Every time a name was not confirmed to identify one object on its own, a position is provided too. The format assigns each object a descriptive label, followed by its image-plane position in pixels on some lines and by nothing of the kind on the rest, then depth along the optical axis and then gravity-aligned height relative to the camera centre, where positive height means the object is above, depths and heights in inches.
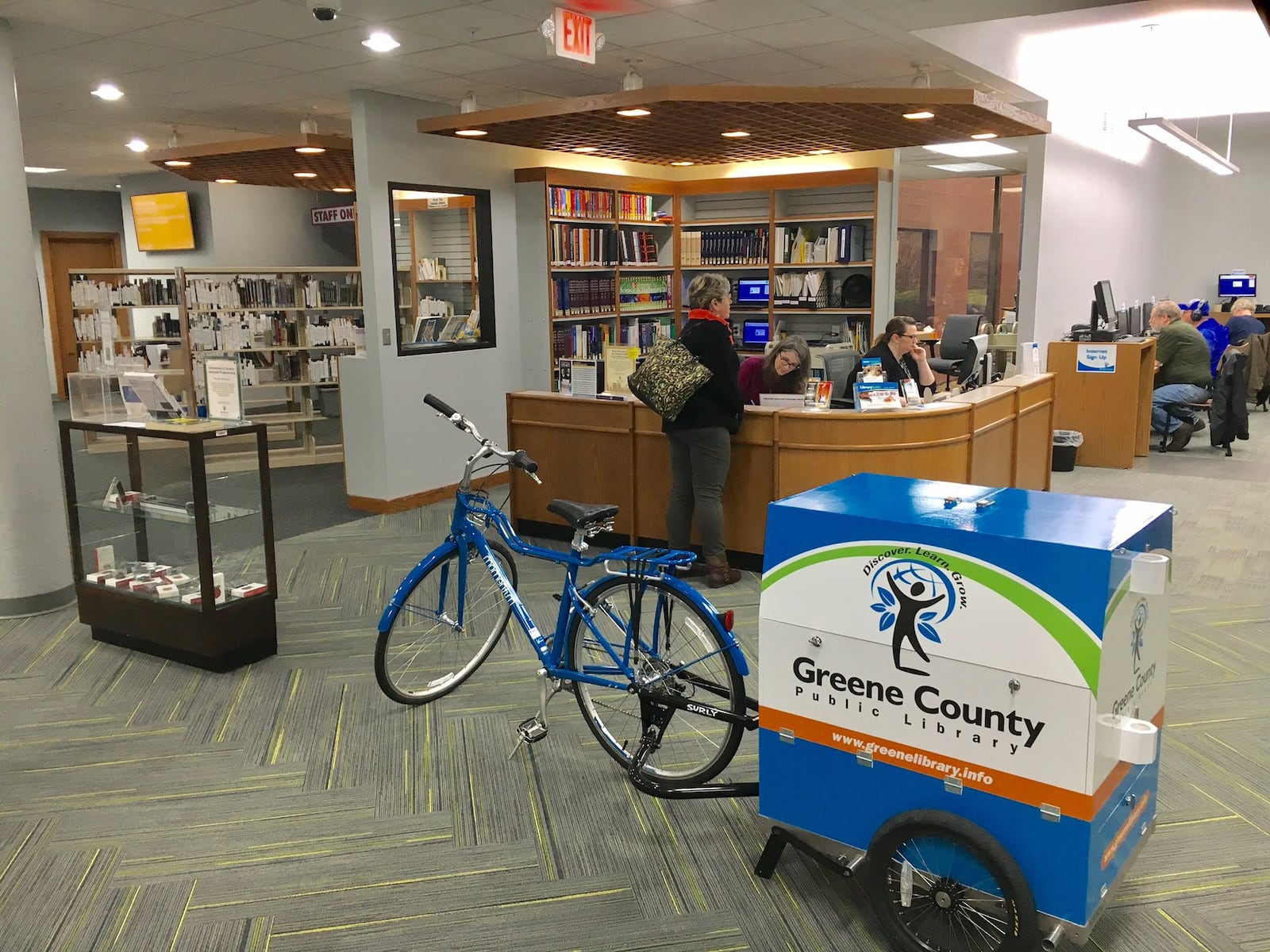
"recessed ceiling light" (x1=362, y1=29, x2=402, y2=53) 215.4 +54.9
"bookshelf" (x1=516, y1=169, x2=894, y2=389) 328.8 +15.1
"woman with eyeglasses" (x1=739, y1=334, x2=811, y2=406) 222.5 -16.9
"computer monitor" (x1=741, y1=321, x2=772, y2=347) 375.2 -15.8
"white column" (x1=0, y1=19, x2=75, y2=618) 194.2 -26.0
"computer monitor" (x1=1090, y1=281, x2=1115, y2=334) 347.9 -7.1
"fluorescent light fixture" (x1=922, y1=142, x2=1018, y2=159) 425.1 +60.6
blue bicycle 124.5 -46.7
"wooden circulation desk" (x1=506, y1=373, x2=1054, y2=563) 211.5 -35.7
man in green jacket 374.0 -33.4
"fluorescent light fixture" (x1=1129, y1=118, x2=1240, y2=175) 357.1 +55.1
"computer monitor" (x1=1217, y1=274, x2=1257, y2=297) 534.0 +0.5
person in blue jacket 441.4 -21.3
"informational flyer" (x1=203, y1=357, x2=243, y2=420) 173.8 -15.8
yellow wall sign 495.5 +37.3
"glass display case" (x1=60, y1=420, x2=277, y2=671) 169.2 -42.7
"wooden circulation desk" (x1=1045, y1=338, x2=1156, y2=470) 341.1 -39.2
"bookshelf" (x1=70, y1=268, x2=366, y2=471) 386.0 -13.2
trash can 339.0 -55.3
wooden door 605.6 +20.5
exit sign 193.9 +50.4
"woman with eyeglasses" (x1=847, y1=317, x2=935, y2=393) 249.1 -14.3
